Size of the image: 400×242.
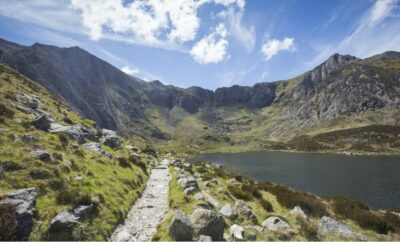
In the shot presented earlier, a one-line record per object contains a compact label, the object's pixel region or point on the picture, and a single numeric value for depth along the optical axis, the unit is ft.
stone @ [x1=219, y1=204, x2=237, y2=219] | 67.56
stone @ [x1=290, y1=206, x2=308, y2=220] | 70.14
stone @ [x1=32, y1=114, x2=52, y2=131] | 105.50
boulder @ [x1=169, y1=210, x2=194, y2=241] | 50.78
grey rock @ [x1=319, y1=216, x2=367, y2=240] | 64.90
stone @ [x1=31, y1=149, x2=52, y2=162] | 71.66
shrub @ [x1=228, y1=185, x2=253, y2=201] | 98.63
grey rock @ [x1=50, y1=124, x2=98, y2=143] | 116.53
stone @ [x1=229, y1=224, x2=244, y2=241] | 55.50
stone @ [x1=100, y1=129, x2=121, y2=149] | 170.64
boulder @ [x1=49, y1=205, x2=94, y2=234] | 48.30
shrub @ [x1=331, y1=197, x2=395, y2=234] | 74.47
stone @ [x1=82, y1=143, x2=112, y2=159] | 118.11
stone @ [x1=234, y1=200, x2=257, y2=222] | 68.49
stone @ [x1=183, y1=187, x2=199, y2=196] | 90.22
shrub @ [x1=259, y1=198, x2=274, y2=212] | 86.86
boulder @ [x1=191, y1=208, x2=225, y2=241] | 52.37
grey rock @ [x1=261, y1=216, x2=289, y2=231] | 62.03
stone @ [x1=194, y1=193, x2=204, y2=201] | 79.87
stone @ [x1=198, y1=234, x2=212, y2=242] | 48.21
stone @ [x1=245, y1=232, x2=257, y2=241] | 56.96
